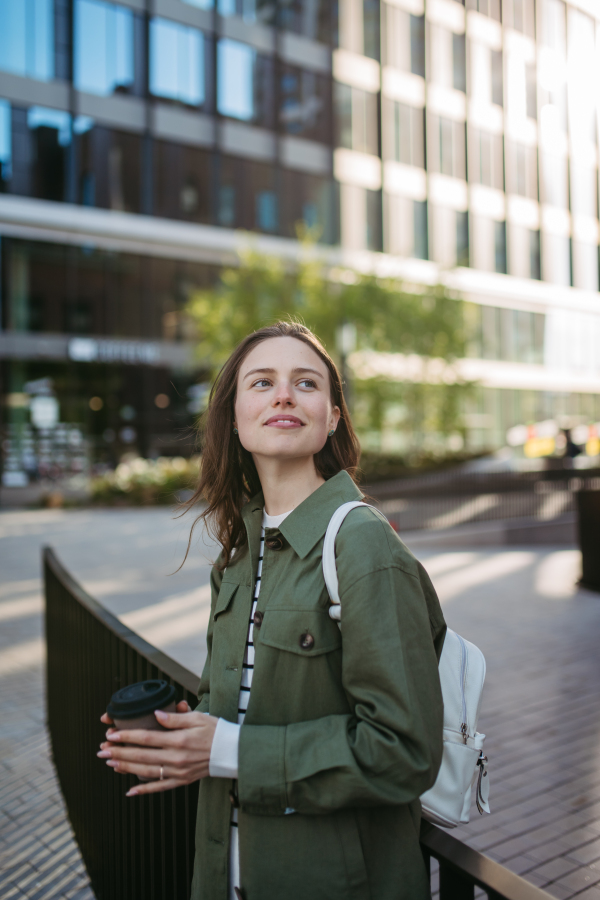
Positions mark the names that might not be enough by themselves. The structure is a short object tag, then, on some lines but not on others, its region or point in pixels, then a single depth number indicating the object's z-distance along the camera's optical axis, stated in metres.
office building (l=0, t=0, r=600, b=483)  24.95
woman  1.33
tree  20.56
